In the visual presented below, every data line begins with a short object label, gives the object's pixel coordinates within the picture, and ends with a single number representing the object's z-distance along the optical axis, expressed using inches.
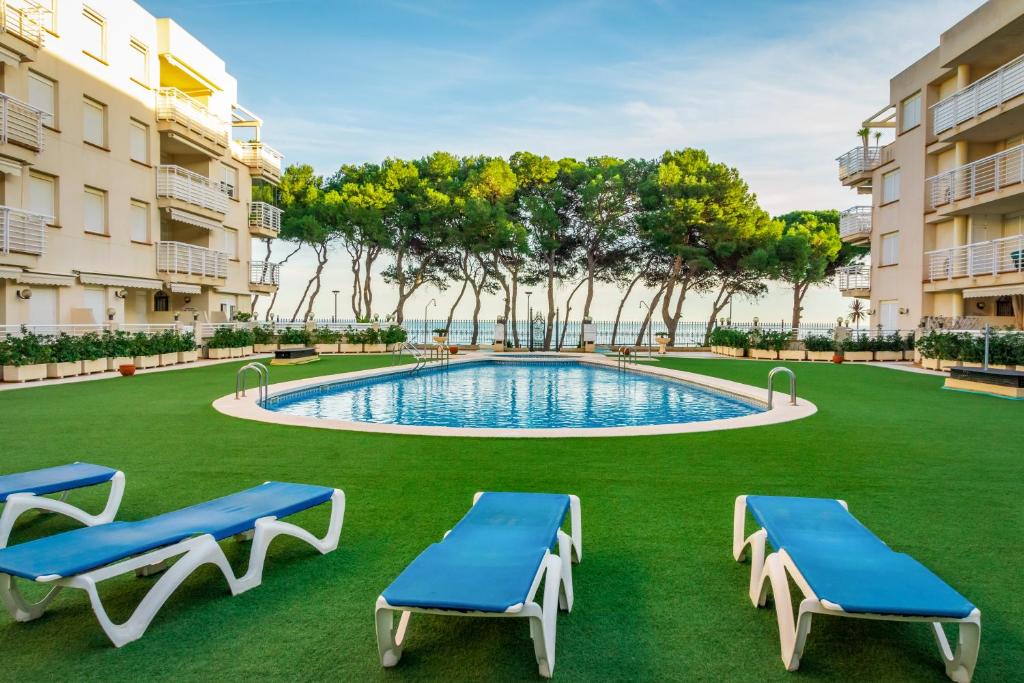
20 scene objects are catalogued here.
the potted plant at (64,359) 611.8
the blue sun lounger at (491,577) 102.9
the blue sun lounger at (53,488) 164.2
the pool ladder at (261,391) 434.6
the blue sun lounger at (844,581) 101.8
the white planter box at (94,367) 649.3
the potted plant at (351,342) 1126.4
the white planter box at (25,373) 570.6
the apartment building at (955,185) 802.2
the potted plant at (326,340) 1108.5
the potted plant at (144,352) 729.6
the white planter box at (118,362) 689.0
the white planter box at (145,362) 727.7
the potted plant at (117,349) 689.0
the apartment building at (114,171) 695.1
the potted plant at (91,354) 648.4
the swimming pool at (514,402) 449.4
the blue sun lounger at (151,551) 116.0
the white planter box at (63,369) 609.9
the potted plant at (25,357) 572.7
